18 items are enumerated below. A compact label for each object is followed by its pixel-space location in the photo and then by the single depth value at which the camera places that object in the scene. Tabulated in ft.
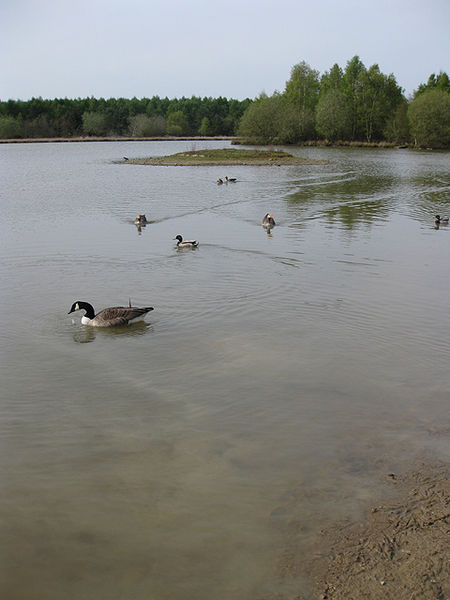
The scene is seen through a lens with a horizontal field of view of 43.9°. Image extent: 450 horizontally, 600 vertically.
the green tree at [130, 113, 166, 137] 564.30
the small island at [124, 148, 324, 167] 216.74
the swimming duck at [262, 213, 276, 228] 83.61
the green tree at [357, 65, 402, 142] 394.32
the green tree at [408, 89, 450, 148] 327.06
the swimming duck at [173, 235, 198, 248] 68.28
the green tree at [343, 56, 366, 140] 403.11
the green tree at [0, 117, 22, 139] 496.23
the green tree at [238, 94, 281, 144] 338.75
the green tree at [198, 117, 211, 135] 629.10
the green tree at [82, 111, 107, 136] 572.92
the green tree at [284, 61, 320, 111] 433.07
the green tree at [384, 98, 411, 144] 371.97
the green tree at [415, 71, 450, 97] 418.10
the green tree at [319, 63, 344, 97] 431.84
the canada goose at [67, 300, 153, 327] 41.11
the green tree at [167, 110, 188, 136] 594.86
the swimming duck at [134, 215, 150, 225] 83.99
